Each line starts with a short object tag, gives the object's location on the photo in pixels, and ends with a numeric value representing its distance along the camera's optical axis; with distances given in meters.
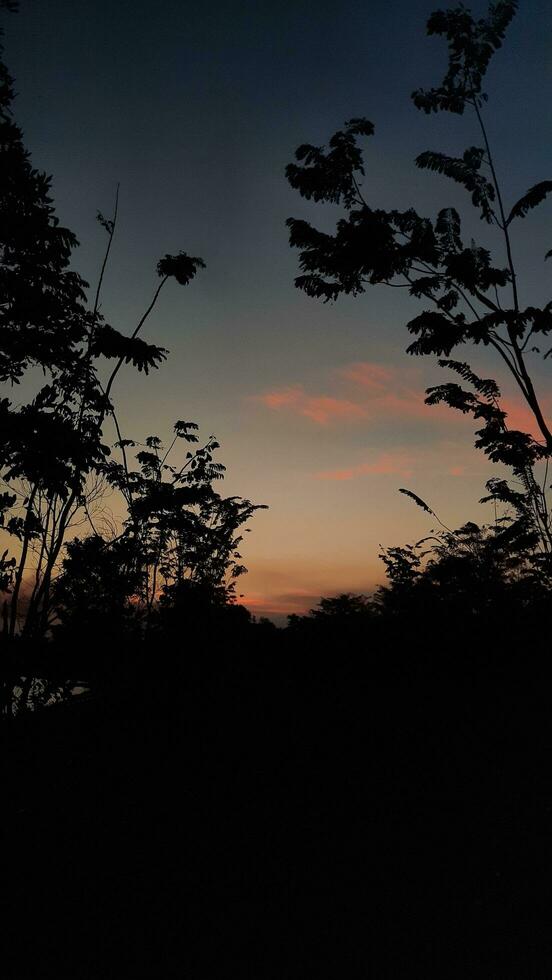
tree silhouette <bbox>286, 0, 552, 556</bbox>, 8.63
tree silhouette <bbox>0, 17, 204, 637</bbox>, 6.33
